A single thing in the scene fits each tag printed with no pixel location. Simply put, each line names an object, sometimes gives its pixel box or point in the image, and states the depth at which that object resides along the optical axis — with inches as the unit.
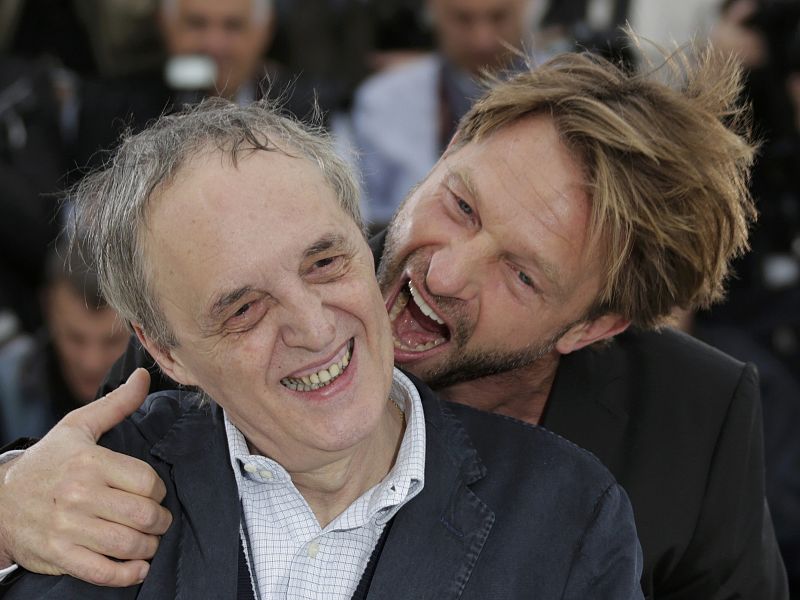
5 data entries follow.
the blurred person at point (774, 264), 153.9
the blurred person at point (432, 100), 175.2
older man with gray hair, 75.6
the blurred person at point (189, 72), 176.2
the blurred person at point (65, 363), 151.9
